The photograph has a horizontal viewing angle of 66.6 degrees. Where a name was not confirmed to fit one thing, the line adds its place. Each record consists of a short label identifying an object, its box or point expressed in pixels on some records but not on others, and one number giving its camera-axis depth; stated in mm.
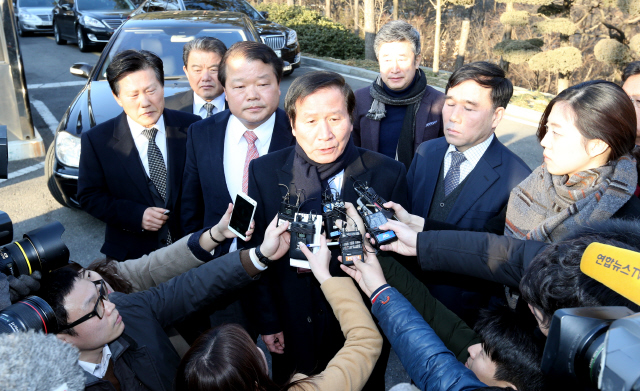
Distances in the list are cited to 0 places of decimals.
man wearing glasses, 1763
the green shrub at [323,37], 15898
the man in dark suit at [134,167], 3119
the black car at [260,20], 10914
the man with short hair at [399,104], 3537
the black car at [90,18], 13672
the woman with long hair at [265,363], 1532
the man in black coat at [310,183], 2303
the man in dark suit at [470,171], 2580
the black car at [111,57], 4637
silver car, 16797
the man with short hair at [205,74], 4078
